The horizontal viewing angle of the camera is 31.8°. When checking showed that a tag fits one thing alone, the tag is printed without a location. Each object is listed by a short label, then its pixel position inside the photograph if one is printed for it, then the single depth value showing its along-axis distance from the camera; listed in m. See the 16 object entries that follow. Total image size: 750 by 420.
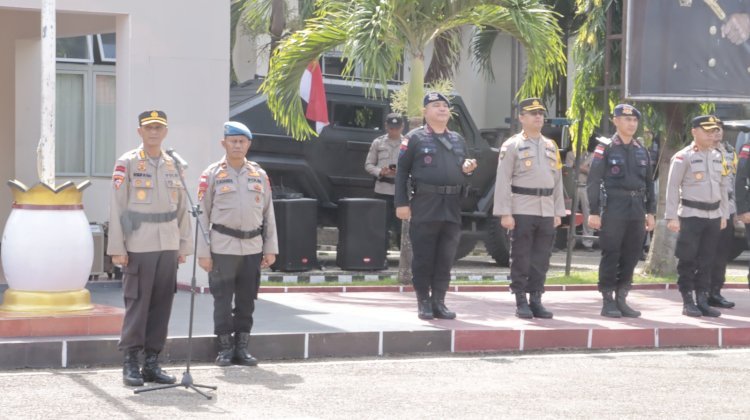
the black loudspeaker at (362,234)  15.73
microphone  8.30
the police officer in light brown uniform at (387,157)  16.00
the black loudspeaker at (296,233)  15.33
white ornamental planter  9.36
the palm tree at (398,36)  13.53
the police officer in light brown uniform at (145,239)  8.20
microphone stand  7.82
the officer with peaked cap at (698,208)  11.70
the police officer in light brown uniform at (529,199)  11.02
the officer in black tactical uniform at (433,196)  10.67
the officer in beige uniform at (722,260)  12.52
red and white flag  16.12
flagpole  9.59
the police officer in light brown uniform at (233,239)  8.98
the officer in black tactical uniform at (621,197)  11.20
